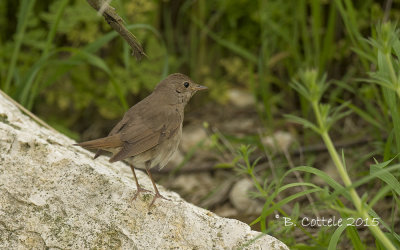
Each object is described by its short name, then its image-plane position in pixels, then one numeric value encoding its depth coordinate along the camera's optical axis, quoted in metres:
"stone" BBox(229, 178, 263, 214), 9.11
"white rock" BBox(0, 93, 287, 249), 5.05
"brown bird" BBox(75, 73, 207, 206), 6.15
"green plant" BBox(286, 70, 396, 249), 3.86
